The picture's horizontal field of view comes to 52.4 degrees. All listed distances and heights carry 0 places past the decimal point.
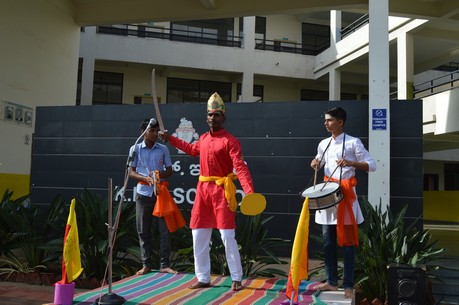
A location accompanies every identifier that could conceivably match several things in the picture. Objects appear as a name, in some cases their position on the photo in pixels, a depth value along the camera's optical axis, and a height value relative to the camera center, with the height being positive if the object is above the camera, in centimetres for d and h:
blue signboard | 651 +94
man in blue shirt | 538 -21
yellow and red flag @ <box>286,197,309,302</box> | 365 -54
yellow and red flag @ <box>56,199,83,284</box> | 407 -66
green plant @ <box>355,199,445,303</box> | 493 -70
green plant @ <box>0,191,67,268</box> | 606 -75
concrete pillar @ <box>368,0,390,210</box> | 649 +96
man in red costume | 454 -13
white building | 980 +425
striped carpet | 410 -105
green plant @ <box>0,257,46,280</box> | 596 -117
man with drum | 433 -15
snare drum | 413 -10
